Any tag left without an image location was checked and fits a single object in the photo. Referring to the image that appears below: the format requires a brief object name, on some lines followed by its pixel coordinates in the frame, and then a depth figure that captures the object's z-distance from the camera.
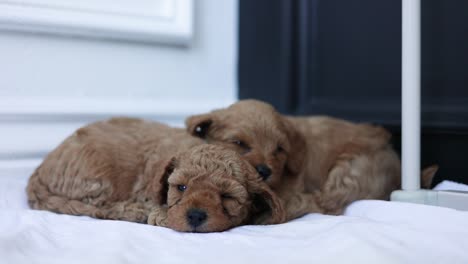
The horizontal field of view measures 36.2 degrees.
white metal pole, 0.65
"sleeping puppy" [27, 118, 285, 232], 0.63
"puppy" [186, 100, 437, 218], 0.73
